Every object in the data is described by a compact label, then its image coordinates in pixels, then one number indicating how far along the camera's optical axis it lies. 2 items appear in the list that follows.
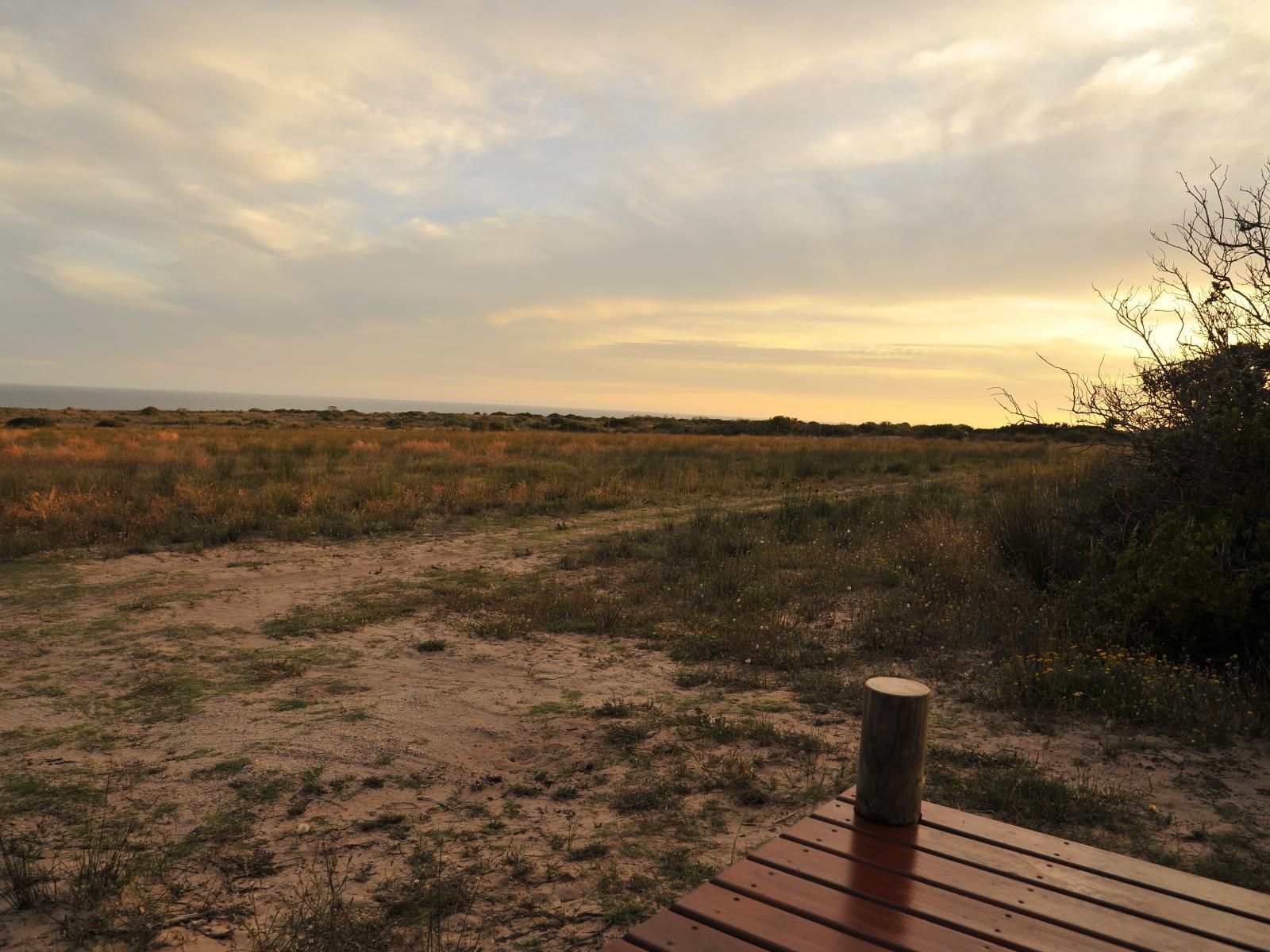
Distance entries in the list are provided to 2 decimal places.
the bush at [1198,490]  6.18
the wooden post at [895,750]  2.90
